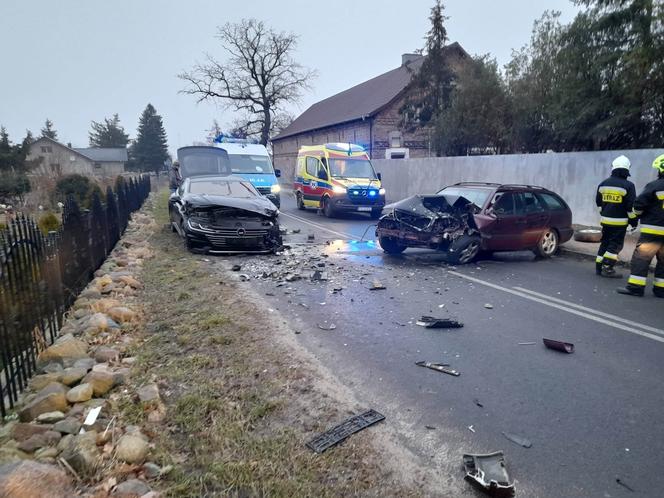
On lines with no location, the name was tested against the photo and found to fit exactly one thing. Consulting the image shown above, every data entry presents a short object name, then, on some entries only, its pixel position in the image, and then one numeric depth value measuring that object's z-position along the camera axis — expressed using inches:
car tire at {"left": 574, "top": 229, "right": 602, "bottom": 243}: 423.8
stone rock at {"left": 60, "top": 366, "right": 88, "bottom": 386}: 143.8
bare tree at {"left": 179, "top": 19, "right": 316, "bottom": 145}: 1706.4
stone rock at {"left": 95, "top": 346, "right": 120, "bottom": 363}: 163.0
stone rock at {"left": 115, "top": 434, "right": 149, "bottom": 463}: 107.7
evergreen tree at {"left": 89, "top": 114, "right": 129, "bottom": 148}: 3698.3
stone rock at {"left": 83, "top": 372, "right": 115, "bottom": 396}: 139.1
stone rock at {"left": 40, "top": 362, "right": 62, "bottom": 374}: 153.1
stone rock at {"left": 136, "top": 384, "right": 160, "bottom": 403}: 133.0
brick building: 1168.8
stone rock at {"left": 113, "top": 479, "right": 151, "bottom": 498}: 95.7
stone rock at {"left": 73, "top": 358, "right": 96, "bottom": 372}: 153.3
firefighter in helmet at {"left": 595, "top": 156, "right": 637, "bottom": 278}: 289.6
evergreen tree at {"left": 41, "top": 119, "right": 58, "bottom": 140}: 3405.5
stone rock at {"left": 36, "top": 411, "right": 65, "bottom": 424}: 122.2
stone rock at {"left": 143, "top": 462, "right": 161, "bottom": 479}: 104.1
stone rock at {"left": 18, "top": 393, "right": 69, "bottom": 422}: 123.6
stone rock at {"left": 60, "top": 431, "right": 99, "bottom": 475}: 101.9
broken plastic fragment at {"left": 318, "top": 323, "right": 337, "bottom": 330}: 206.2
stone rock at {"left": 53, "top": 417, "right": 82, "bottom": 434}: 118.0
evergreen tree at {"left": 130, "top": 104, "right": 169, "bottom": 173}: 2829.7
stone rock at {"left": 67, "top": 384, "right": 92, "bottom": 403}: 132.7
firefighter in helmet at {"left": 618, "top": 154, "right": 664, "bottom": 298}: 255.0
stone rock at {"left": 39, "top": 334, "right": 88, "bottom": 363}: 159.3
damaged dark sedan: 355.3
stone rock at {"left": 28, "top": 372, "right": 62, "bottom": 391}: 141.8
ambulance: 627.8
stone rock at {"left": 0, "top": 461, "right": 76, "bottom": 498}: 85.4
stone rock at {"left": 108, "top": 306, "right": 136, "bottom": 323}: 204.3
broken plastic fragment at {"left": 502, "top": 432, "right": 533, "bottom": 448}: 118.5
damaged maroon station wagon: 339.0
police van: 633.0
